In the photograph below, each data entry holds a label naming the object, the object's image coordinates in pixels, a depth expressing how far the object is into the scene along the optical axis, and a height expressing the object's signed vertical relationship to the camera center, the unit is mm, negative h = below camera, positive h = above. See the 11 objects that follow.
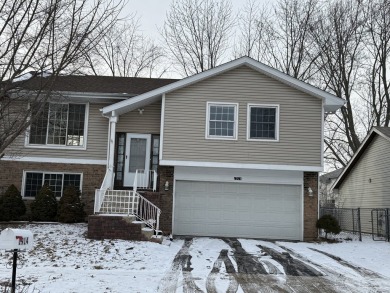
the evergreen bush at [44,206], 14477 -654
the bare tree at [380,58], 25062 +8961
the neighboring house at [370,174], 18578 +1328
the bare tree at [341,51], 26188 +9491
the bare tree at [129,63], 30391 +9460
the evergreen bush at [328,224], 14781 -923
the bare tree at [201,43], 29359 +10754
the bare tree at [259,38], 29125 +11194
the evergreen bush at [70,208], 14344 -674
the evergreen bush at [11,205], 14312 -657
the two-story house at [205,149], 14750 +1581
